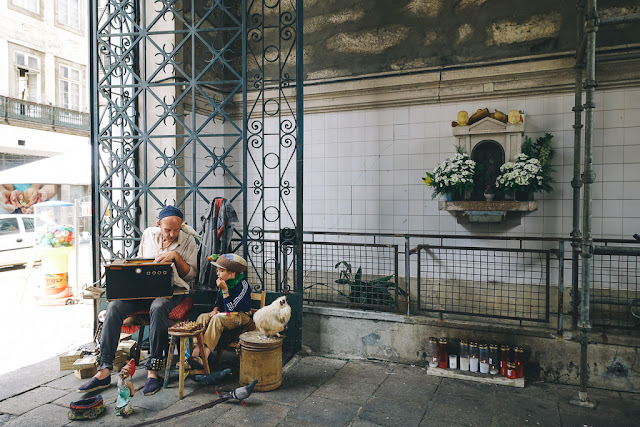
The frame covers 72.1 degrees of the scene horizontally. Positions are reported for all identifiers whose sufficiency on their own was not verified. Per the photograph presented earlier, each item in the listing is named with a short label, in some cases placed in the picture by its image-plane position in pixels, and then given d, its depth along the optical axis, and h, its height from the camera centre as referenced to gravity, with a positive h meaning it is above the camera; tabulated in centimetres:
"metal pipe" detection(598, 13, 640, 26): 345 +151
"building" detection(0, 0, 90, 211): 1515 +484
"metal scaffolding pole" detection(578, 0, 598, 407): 370 -18
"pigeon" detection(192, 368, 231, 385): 403 -159
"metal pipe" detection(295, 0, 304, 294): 489 +73
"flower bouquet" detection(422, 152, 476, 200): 550 +38
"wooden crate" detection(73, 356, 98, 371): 425 -153
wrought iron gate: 505 +126
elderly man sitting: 404 -97
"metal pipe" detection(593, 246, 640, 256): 373 -38
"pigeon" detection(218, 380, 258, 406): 366 -156
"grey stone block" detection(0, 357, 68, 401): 400 -167
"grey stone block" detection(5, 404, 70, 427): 341 -169
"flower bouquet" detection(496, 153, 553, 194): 524 +36
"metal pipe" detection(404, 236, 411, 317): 481 -69
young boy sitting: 416 -97
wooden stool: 386 -135
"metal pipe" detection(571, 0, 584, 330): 492 +86
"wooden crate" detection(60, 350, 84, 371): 436 -154
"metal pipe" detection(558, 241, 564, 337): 421 -85
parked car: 1084 -84
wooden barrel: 400 -143
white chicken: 405 -103
